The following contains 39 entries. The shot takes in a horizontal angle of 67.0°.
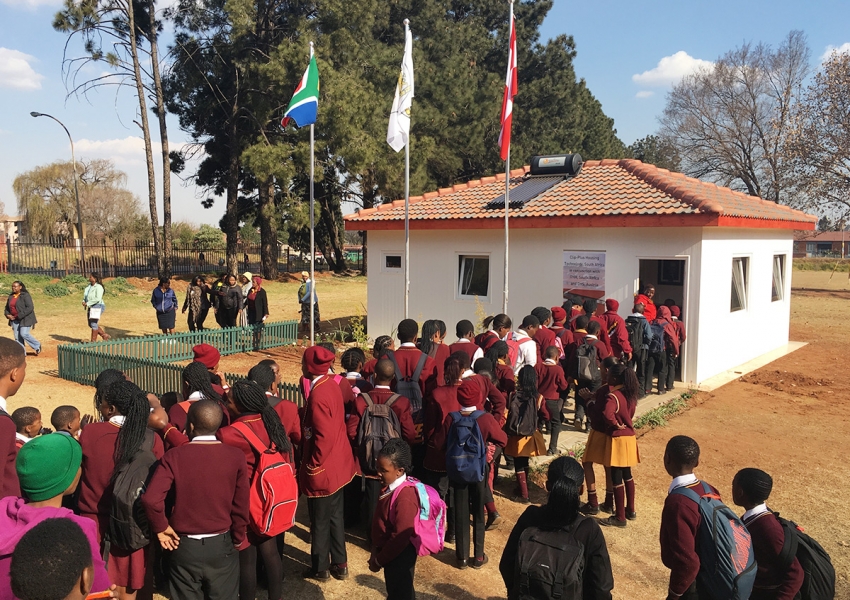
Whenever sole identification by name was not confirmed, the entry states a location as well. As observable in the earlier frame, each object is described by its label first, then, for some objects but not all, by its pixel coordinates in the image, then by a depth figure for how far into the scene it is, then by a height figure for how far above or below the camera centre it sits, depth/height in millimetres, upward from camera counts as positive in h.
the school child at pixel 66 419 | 4160 -1065
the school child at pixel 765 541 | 3158 -1420
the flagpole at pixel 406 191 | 11012 +1160
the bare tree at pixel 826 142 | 33312 +6006
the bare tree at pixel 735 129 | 39531 +8153
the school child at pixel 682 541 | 3285 -1464
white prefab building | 11523 +103
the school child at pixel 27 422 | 4070 -1054
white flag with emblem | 11102 +2630
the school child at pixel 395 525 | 3682 -1550
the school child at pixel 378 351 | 5957 -917
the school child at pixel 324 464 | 4734 -1553
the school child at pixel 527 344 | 7820 -1063
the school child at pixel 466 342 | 6730 -910
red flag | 11109 +2688
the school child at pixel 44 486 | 2611 -1082
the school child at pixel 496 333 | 7711 -926
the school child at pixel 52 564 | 2043 -995
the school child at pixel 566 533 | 2980 -1294
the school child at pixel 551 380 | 7293 -1410
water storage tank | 15148 +2217
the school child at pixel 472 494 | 4949 -1865
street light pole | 28625 +58
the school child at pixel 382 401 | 5059 -1203
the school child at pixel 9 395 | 3150 -767
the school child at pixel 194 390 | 4766 -1028
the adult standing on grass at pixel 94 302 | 14656 -1040
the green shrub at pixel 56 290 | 24688 -1324
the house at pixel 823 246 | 79875 +1523
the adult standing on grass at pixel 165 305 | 14609 -1107
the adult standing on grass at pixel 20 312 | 13094 -1141
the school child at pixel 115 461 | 3705 -1185
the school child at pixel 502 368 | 6387 -1126
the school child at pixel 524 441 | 6273 -1846
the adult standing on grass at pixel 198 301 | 15164 -1054
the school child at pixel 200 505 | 3504 -1368
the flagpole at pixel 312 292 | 11523 -721
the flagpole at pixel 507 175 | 11223 +1436
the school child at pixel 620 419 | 5656 -1435
